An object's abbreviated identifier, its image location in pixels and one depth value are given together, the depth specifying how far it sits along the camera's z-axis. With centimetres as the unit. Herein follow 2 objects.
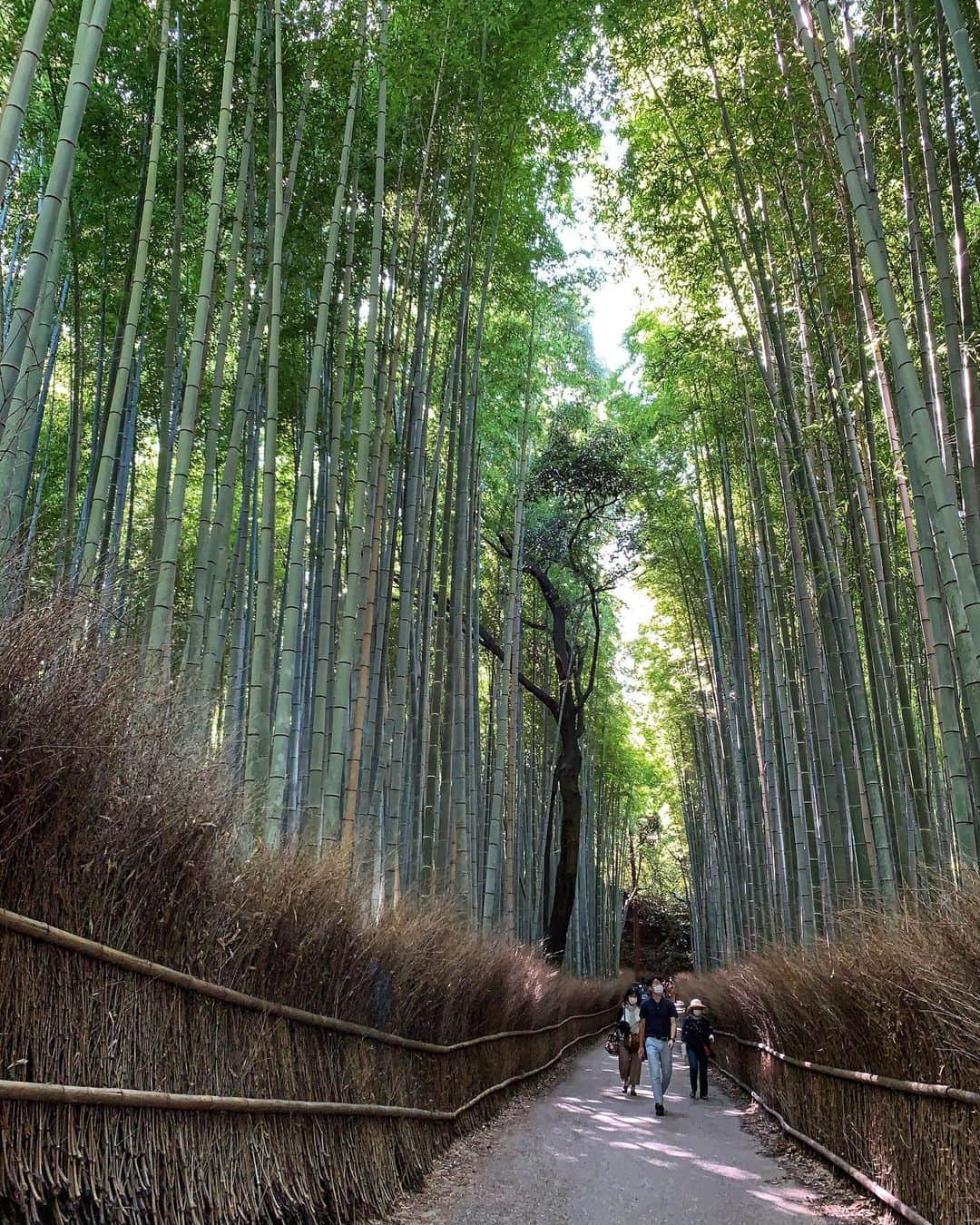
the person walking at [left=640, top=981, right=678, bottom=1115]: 607
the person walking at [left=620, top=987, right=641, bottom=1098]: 701
